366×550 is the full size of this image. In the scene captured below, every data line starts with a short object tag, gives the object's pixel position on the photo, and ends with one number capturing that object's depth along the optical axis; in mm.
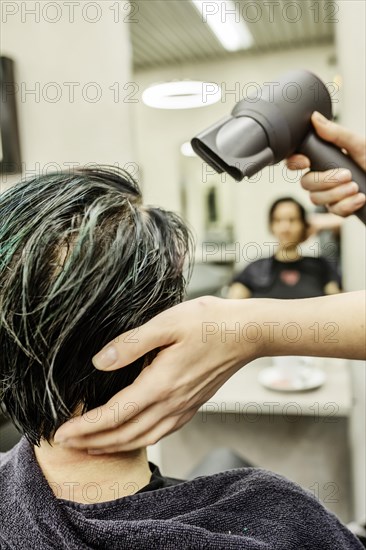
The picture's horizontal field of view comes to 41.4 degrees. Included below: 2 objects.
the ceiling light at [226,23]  1634
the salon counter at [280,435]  1717
